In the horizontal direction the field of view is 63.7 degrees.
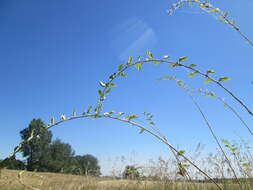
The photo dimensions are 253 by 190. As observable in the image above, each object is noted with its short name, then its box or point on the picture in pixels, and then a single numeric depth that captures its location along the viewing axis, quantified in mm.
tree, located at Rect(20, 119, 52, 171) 45344
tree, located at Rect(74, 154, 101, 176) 54775
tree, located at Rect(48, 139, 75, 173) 45125
